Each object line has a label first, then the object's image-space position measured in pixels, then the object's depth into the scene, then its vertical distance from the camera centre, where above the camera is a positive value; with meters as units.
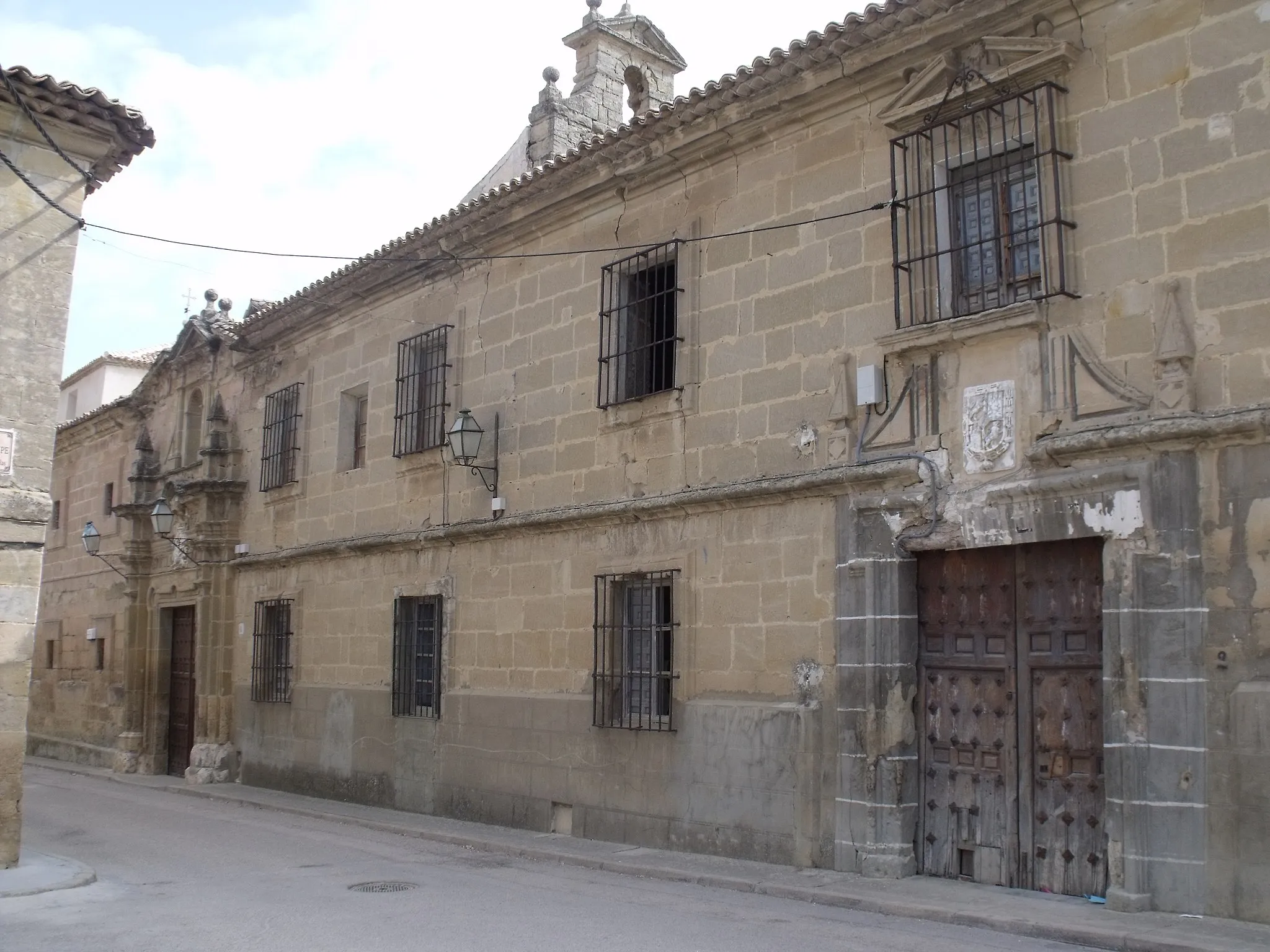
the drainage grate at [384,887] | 8.34 -1.59
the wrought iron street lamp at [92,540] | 19.86 +1.70
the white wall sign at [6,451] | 8.98 +1.40
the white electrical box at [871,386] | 8.52 +1.84
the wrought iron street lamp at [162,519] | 17.42 +1.78
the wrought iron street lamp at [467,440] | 11.91 +2.01
